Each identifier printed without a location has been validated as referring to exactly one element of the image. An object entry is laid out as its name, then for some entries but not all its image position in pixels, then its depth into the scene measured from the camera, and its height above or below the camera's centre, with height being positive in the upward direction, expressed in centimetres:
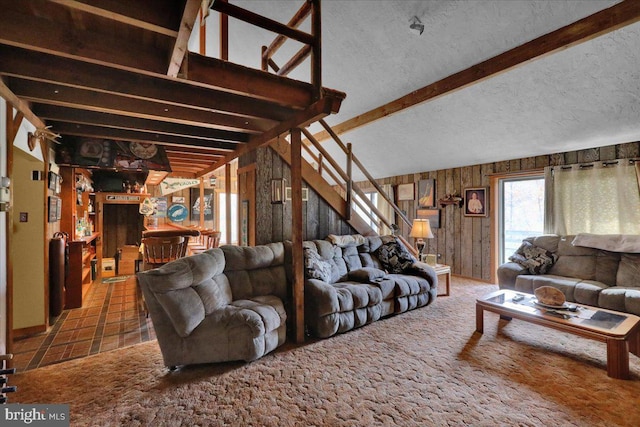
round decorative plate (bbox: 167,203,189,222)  780 +15
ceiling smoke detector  296 +199
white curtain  390 +24
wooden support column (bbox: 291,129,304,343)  306 -7
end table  454 -90
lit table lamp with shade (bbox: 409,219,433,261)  470 -23
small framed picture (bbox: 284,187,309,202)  399 +33
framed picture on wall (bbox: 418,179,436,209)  635 +51
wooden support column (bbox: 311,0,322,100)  260 +159
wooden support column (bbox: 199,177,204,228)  812 +40
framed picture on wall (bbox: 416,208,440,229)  629 +2
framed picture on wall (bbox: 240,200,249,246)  420 -9
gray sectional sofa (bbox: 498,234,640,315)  336 -75
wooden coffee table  229 -95
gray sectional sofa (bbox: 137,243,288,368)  237 -87
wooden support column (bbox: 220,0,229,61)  240 +151
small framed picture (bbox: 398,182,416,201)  678 +59
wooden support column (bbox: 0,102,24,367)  240 -12
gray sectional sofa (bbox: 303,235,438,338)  306 -84
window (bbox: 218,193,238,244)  867 +27
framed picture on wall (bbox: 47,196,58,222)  330 +12
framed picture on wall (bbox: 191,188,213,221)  817 +38
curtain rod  387 +74
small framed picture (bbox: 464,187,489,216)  544 +27
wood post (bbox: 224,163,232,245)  523 +31
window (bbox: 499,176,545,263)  499 +8
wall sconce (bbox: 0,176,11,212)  224 +20
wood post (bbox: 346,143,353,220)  444 +47
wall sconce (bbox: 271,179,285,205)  393 +37
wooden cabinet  379 -79
